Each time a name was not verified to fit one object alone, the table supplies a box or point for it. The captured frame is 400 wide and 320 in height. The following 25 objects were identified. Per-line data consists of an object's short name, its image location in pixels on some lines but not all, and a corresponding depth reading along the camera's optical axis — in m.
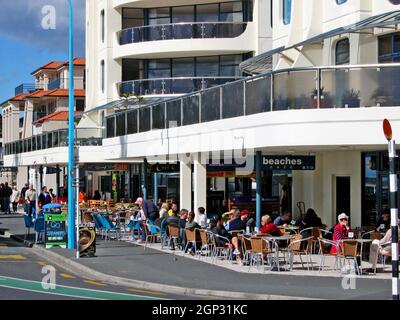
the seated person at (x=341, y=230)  20.38
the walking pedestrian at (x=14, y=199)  54.03
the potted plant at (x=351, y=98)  20.45
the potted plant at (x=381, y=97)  20.16
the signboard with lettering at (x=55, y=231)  26.78
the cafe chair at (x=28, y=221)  30.23
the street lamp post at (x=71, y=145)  25.78
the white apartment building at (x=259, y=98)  20.69
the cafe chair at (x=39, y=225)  27.59
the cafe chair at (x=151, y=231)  27.22
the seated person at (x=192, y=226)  23.53
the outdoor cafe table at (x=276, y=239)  19.70
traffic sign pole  13.91
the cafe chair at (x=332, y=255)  19.44
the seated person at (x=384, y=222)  22.04
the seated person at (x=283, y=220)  25.33
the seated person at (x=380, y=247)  19.05
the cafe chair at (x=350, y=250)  19.03
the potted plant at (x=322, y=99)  20.70
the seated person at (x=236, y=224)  23.05
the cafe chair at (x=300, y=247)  20.27
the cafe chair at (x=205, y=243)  22.72
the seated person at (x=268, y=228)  20.97
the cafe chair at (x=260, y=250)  19.86
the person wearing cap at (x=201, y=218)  25.70
